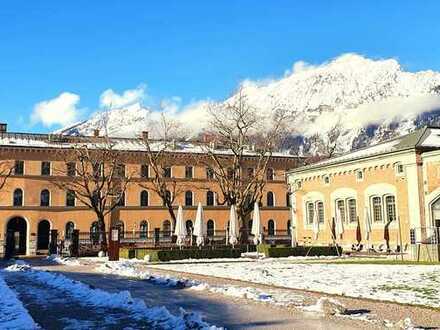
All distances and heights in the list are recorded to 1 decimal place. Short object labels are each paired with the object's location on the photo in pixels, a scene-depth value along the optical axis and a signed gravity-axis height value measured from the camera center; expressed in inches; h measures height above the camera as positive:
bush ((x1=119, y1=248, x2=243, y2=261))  1135.0 -39.7
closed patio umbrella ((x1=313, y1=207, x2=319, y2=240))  1518.2 +22.1
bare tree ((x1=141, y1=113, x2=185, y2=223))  1700.3 +324.2
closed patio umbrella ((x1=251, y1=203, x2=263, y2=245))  1322.6 +18.0
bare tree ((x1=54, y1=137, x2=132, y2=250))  1662.2 +259.9
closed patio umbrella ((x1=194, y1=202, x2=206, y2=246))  1282.0 +18.0
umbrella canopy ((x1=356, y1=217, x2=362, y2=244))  1475.1 -6.2
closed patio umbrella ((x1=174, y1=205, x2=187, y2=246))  1307.8 +14.7
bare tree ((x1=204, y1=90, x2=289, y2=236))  1481.3 +299.9
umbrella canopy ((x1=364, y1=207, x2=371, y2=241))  1417.3 +20.3
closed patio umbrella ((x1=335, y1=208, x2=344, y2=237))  1371.8 +18.8
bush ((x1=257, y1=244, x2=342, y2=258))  1233.4 -42.1
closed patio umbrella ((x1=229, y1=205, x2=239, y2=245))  1291.8 +18.5
